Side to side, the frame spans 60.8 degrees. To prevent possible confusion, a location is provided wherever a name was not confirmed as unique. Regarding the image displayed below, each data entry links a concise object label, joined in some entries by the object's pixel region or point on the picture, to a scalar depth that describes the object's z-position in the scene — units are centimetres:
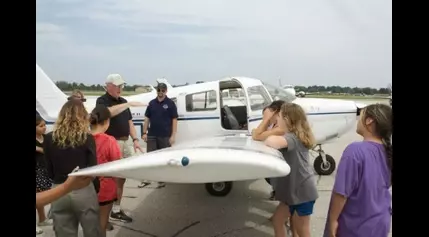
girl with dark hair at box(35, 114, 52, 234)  409
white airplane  632
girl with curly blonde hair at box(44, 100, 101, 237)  266
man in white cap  487
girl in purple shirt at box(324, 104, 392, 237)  228
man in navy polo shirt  586
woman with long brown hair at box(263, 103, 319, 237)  305
